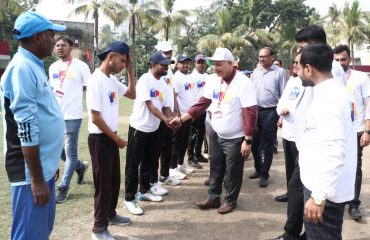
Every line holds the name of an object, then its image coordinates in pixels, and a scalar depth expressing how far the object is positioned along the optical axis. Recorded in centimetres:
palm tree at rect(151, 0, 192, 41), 3303
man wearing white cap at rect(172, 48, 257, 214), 448
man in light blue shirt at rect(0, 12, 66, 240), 229
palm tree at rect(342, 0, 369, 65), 2961
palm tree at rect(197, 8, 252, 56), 3278
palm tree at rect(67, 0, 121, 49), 2928
